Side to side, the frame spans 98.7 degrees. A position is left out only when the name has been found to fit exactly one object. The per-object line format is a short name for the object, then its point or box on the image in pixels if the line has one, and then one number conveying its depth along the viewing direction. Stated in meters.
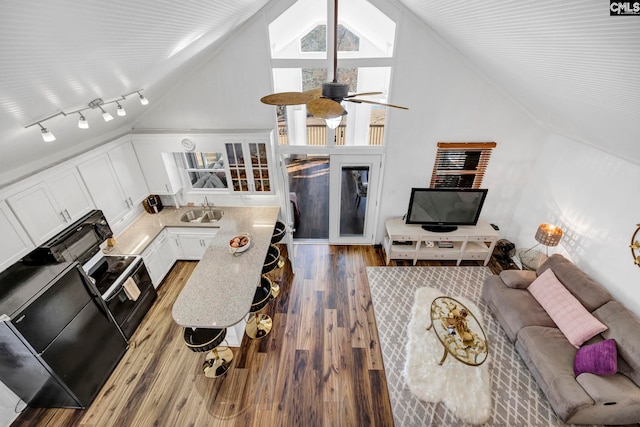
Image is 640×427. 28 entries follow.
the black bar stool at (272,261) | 3.59
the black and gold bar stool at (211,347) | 2.74
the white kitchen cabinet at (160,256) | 3.94
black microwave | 2.75
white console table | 4.46
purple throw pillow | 2.51
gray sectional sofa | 2.45
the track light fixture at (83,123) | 2.18
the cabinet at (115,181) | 3.27
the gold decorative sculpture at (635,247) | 2.86
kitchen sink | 4.59
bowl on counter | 3.48
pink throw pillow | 2.82
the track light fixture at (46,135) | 1.97
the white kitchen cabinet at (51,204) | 2.52
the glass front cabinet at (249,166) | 4.00
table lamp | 3.70
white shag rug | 2.79
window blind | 4.18
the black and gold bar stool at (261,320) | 3.26
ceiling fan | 1.65
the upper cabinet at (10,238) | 2.35
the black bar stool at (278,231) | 4.03
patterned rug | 2.74
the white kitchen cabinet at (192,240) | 4.30
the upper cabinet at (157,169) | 3.98
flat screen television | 4.34
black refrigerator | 2.25
